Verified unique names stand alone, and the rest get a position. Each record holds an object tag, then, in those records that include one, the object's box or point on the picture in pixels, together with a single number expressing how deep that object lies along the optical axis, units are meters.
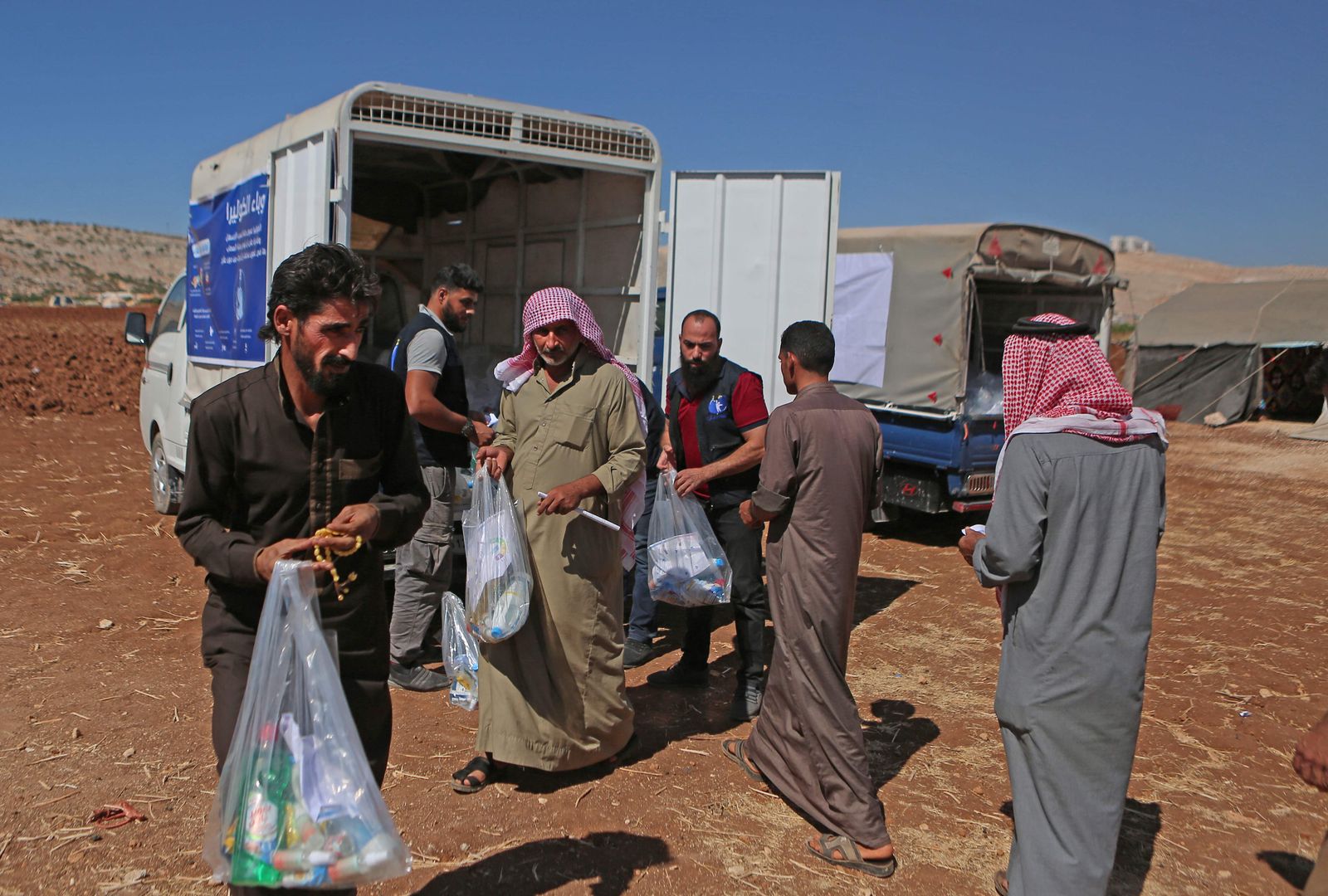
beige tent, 20.27
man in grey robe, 2.77
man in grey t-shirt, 4.75
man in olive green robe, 3.90
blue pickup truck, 9.15
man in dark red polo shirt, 4.80
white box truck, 5.43
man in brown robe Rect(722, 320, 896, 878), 3.64
